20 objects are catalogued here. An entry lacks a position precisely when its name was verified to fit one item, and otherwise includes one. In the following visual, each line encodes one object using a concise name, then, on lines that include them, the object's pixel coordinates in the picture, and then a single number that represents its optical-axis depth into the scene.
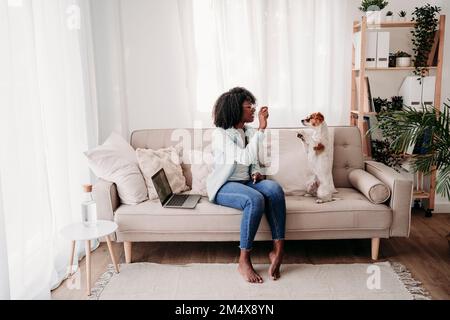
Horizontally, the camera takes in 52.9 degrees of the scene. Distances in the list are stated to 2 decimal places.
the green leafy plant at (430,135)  2.76
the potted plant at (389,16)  3.47
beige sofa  2.72
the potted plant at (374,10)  3.46
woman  2.61
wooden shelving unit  3.44
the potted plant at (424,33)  3.42
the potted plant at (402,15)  3.49
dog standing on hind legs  2.88
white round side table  2.37
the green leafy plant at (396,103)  3.61
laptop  2.75
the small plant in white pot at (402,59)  3.55
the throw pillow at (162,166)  2.92
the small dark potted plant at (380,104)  3.63
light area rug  2.41
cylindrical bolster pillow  2.75
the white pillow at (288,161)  3.01
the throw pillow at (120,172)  2.81
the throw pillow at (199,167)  3.01
